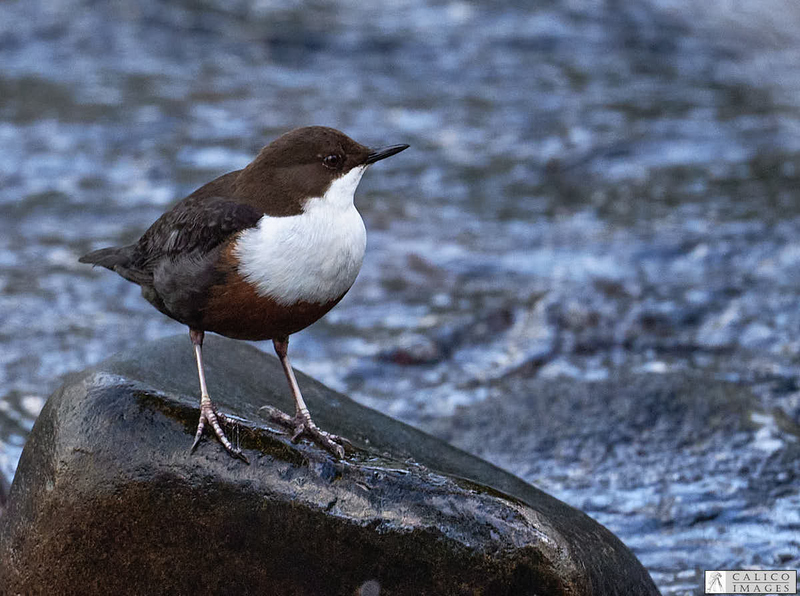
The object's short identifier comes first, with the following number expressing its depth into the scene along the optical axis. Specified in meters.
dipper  5.82
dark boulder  5.72
